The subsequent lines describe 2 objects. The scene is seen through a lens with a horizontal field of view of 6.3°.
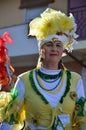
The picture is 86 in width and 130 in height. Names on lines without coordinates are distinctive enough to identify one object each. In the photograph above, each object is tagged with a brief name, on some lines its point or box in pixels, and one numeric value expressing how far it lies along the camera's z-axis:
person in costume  6.41
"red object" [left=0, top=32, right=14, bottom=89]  8.95
